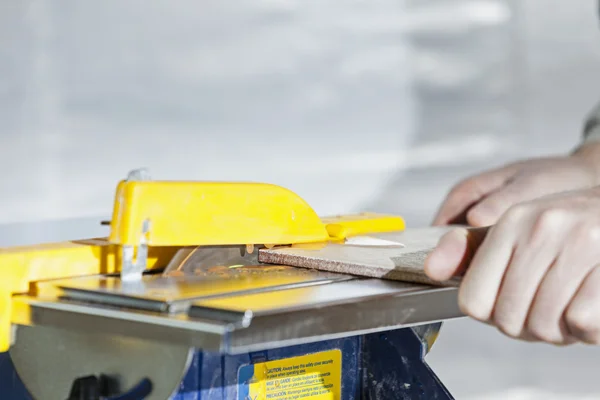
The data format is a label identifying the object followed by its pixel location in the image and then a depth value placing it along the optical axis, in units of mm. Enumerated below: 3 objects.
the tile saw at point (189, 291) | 1093
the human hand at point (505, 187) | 1487
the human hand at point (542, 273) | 1101
